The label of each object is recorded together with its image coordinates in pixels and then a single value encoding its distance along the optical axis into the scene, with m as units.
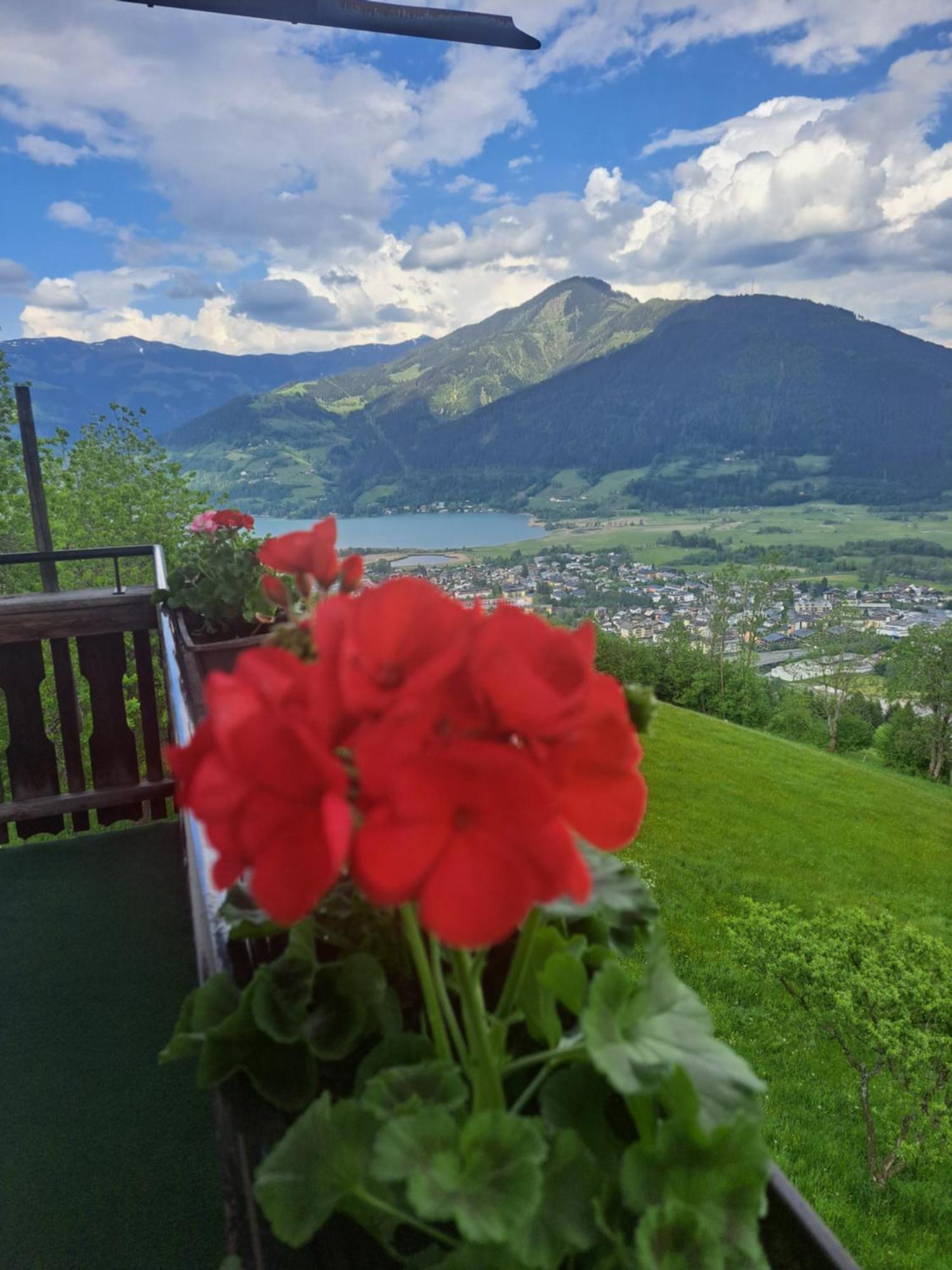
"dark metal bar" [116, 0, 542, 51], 1.99
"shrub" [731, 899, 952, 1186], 3.53
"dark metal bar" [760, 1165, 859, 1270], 0.41
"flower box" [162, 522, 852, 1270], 0.27
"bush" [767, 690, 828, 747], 20.88
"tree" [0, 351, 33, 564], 11.67
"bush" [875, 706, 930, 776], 19.20
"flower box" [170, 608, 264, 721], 1.41
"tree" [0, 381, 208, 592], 11.90
